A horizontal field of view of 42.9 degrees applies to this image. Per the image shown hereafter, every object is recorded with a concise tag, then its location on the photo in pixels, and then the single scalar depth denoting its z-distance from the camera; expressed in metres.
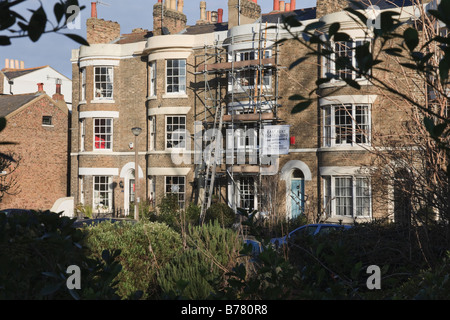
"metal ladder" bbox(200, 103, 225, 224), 28.41
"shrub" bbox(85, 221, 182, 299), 9.41
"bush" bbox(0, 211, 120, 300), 4.38
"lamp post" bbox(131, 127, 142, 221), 25.33
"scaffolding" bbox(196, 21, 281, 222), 27.97
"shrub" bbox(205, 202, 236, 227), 27.39
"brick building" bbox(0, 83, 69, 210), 34.56
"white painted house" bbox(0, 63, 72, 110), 52.12
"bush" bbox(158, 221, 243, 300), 7.76
